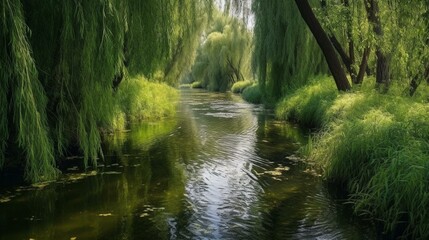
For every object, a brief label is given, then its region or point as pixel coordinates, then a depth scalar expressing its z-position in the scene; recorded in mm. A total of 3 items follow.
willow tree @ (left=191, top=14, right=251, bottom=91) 33812
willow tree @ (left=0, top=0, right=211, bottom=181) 5266
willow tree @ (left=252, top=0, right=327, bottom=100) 16109
